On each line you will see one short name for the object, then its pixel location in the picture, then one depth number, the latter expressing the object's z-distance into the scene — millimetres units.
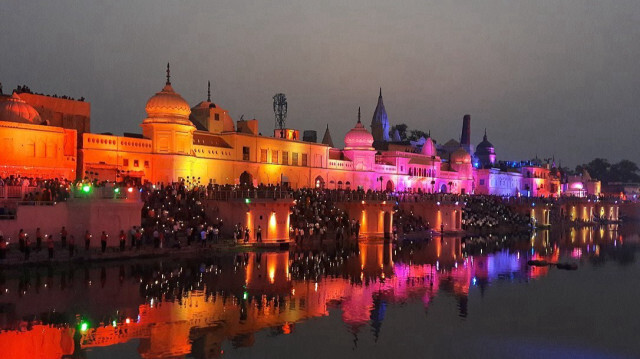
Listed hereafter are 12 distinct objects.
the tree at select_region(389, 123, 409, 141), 121212
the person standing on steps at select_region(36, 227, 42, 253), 31705
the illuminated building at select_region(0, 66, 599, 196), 40156
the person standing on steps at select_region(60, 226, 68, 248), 32688
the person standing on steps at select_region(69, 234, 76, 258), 32031
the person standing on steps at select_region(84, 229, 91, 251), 33031
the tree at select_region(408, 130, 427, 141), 122112
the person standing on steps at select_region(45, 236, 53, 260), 31188
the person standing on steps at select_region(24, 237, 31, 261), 30172
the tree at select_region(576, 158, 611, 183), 179875
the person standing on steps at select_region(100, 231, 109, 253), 33469
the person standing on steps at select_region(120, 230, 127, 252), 34281
